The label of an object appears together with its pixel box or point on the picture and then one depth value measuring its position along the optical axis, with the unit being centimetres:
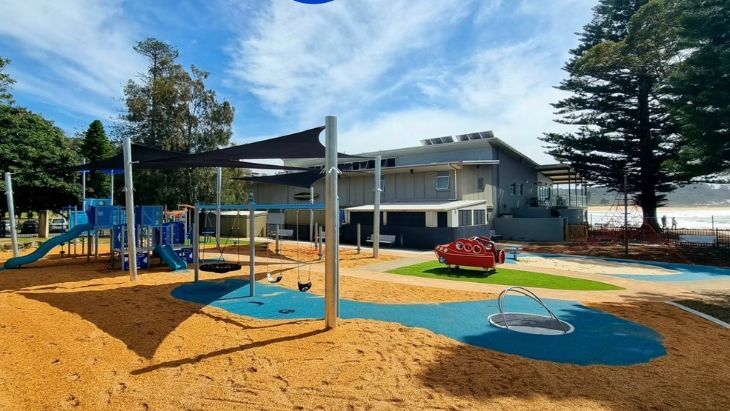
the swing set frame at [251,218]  864
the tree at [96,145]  3622
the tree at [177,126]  2892
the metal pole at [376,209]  1716
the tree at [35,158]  2164
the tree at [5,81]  2484
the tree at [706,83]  1639
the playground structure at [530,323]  690
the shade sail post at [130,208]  1028
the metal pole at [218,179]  2008
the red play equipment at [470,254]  1315
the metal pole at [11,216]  1423
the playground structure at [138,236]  1277
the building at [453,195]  2211
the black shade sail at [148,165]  1098
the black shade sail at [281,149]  765
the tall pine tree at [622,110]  2669
